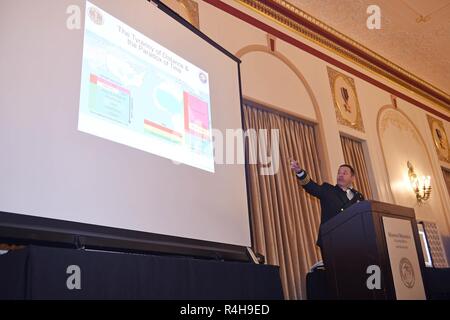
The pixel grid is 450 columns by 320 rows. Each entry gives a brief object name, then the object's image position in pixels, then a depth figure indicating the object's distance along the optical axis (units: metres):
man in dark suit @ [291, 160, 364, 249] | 3.54
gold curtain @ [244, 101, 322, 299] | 3.55
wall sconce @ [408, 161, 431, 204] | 5.72
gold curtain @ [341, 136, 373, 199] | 4.93
